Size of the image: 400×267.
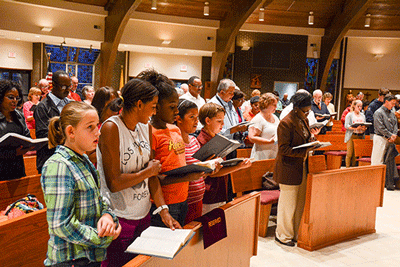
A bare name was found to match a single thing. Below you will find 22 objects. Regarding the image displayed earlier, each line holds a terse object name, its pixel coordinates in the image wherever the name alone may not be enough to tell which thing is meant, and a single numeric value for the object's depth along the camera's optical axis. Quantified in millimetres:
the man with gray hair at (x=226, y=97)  4477
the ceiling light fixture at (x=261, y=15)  10906
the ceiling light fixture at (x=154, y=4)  9578
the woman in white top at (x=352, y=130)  7691
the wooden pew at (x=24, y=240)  1934
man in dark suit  3221
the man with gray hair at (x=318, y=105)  7727
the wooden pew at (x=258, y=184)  4102
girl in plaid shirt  1446
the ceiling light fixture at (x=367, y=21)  11888
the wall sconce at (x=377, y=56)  13102
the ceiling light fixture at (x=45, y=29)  9438
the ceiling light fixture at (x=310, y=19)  11495
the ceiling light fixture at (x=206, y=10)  10377
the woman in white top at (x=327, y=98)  8992
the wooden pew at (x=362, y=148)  7074
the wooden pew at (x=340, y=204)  3834
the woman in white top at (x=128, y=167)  1798
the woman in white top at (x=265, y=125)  4306
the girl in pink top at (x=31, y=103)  5719
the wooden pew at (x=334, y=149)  7688
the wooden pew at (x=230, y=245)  1947
